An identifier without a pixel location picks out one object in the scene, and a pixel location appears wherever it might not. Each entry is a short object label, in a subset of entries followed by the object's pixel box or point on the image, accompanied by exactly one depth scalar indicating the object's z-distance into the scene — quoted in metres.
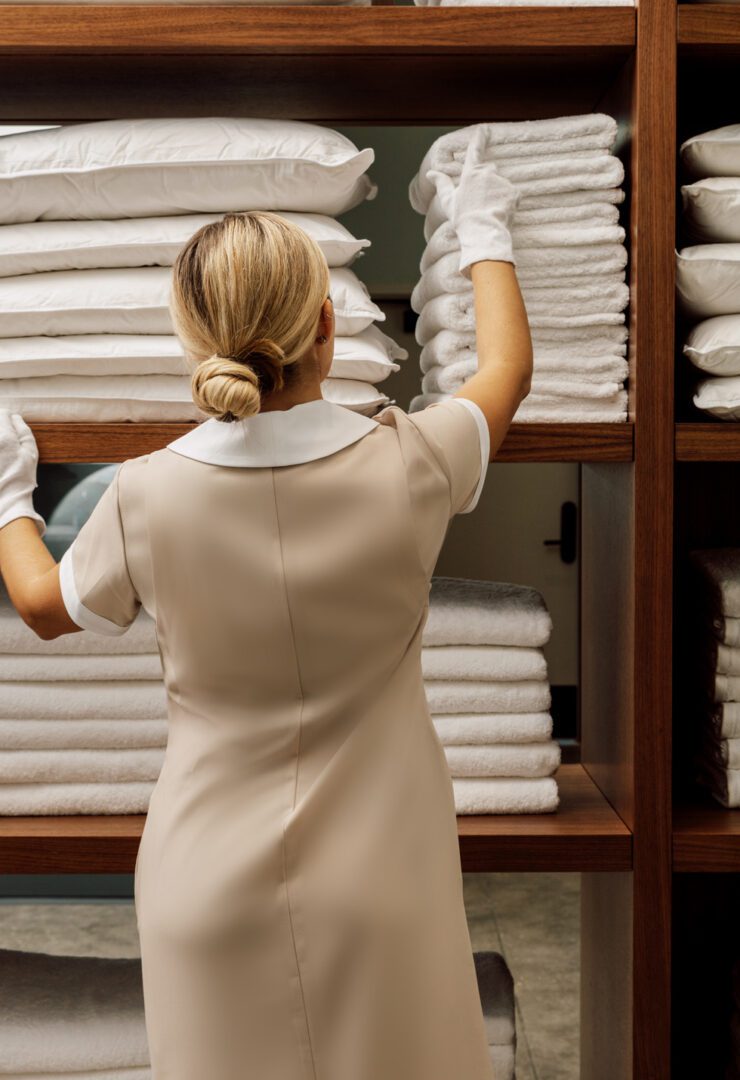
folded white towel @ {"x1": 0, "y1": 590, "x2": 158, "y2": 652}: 1.43
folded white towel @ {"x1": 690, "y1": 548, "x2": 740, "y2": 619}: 1.43
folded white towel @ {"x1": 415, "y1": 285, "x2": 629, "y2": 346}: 1.33
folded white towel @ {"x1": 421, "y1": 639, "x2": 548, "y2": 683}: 1.44
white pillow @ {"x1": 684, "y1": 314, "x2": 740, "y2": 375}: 1.30
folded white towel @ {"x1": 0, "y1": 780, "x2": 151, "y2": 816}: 1.41
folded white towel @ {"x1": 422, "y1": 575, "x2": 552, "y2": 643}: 1.44
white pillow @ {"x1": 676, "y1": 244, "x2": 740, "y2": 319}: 1.30
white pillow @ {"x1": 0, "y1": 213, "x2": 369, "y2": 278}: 1.32
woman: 1.02
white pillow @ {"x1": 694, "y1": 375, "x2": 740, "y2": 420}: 1.32
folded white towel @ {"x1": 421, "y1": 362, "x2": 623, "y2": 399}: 1.34
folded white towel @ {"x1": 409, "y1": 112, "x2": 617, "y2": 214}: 1.31
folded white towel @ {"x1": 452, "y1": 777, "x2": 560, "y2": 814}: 1.41
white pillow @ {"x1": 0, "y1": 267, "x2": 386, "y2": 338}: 1.31
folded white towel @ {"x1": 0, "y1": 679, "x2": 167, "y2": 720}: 1.43
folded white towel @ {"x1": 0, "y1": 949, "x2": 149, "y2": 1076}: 1.51
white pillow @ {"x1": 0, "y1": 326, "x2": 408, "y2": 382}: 1.31
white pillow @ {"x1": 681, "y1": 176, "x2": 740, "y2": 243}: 1.31
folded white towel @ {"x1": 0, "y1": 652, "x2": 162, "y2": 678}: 1.43
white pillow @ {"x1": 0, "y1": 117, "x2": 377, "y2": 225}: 1.30
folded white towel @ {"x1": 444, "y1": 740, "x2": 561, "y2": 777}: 1.42
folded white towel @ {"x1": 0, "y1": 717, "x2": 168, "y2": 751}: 1.42
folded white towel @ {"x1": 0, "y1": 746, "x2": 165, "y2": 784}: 1.41
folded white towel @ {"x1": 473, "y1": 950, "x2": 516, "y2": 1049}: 1.52
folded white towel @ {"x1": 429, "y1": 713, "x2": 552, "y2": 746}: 1.42
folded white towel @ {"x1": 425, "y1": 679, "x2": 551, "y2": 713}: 1.43
